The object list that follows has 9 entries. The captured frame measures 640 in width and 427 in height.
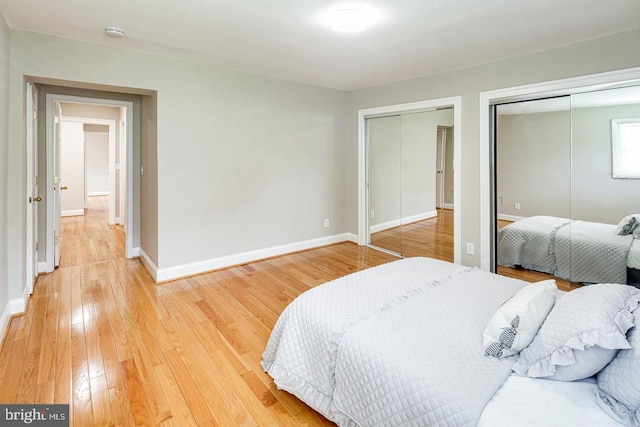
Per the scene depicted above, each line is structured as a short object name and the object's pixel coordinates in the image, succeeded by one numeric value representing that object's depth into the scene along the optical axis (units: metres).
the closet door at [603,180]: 2.87
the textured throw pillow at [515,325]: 1.38
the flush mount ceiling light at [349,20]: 2.37
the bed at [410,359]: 1.15
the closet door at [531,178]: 3.22
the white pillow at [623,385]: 1.07
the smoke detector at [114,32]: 2.72
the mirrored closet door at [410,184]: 4.40
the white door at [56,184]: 3.89
